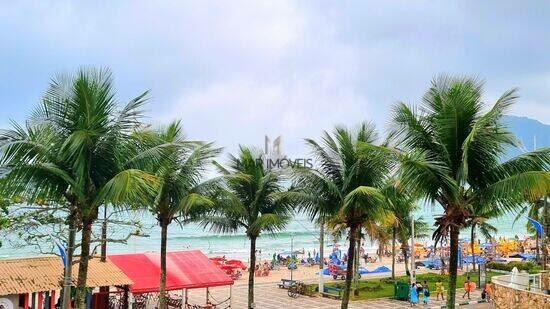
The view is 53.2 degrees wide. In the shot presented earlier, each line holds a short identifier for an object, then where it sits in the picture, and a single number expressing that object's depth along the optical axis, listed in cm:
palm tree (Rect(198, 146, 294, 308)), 1775
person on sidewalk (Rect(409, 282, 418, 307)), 2405
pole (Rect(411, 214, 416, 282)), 2476
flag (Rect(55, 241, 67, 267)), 1127
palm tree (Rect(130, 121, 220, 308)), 1534
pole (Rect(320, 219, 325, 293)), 2719
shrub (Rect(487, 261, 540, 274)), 3503
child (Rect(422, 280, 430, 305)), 2438
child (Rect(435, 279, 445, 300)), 2643
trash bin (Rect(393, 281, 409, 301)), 2564
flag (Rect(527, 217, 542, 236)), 2130
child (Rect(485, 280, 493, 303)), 2497
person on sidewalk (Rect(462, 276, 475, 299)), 2619
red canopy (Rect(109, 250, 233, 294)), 1922
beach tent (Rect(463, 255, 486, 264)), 3402
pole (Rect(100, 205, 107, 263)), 1356
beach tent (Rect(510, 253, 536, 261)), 4675
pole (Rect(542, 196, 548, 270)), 2477
